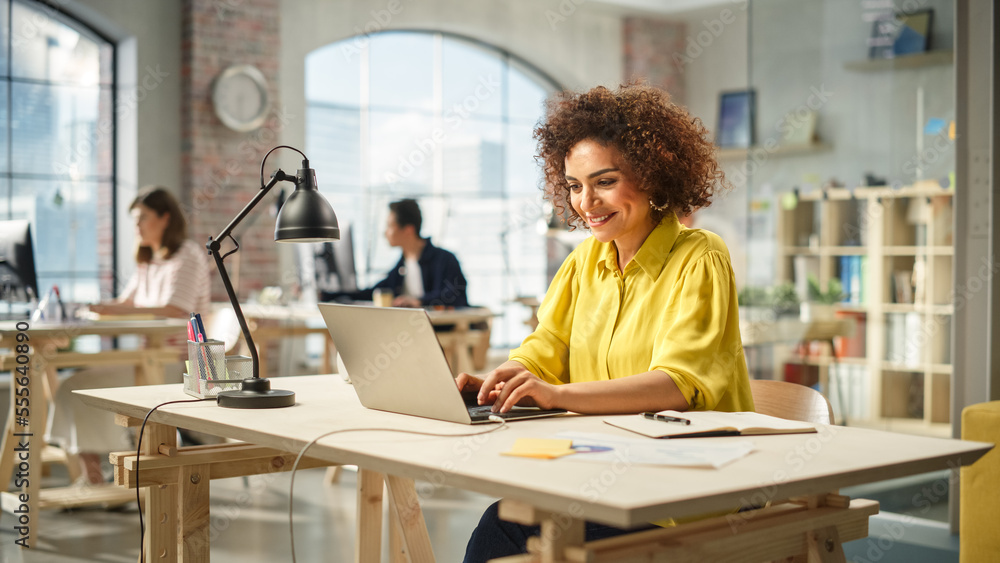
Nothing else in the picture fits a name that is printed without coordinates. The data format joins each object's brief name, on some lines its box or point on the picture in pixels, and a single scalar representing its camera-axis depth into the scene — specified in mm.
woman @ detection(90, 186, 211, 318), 4363
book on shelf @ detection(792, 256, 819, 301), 4145
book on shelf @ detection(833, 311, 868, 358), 3887
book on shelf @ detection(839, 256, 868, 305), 3908
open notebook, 1408
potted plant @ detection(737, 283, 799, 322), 4184
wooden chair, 1768
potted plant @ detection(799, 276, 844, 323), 4031
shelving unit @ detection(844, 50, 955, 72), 3412
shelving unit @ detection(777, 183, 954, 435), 3492
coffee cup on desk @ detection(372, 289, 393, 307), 5078
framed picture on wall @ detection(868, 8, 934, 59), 3516
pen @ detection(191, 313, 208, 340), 1949
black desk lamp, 1749
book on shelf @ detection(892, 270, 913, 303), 3662
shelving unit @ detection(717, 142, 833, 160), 4043
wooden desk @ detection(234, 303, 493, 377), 4977
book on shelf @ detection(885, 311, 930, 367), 3617
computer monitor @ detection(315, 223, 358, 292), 5367
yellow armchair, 2512
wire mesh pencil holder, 1891
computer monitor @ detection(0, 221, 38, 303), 3812
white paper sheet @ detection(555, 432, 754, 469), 1212
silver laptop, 1473
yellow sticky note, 1249
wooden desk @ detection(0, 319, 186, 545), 3523
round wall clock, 6453
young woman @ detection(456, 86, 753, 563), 1613
